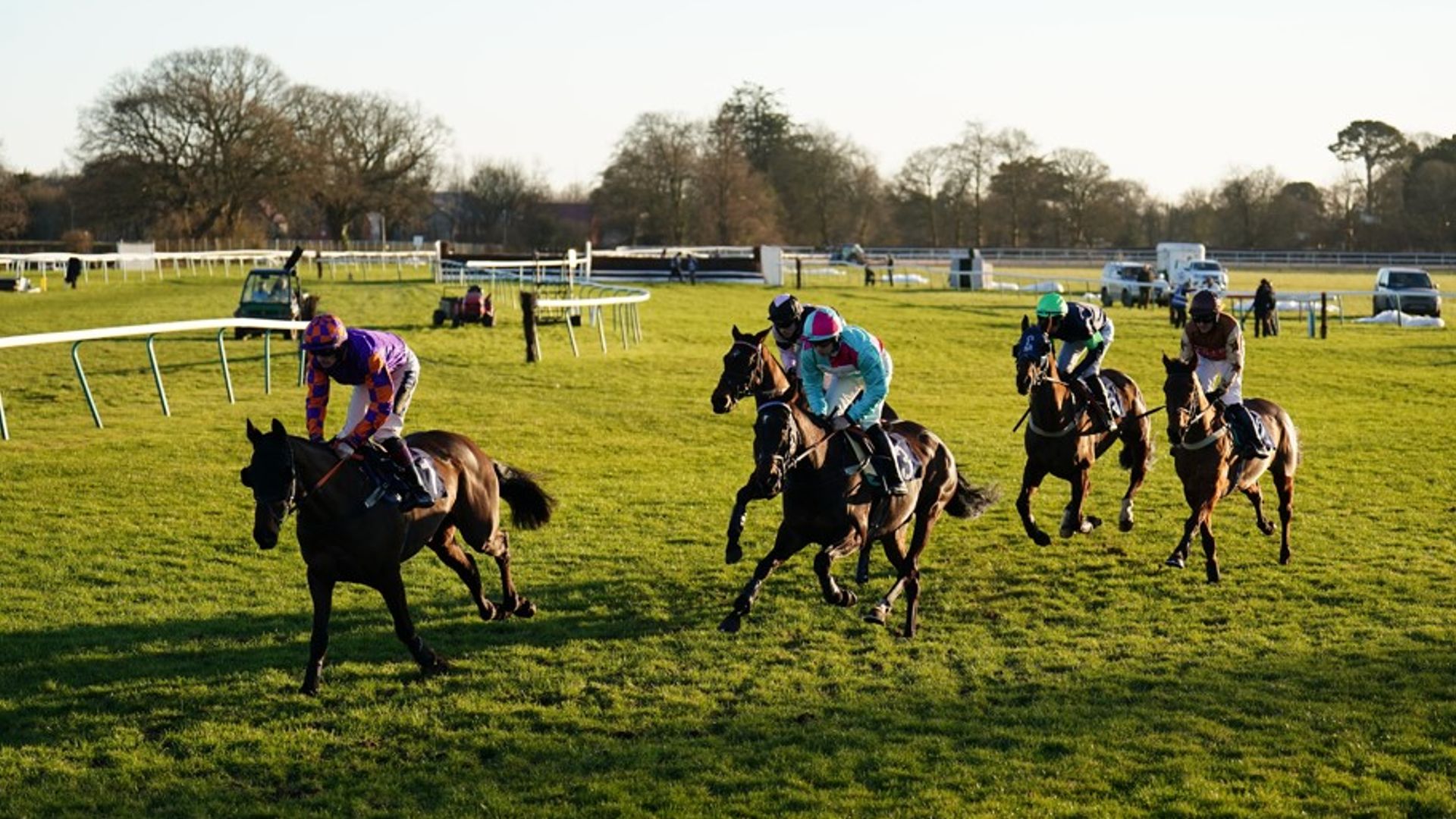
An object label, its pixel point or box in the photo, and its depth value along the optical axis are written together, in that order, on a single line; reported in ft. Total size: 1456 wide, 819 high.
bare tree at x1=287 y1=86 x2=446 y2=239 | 269.23
